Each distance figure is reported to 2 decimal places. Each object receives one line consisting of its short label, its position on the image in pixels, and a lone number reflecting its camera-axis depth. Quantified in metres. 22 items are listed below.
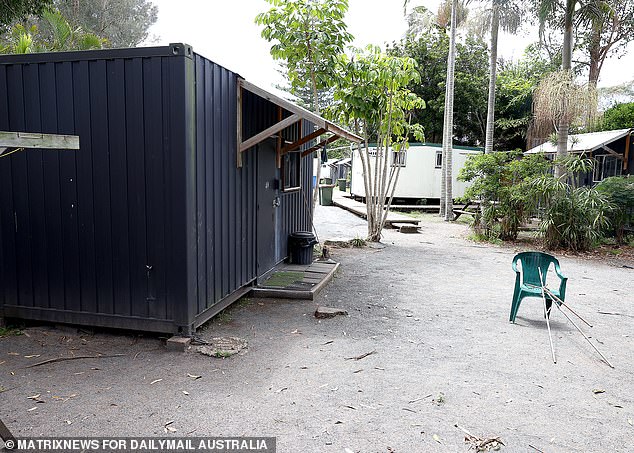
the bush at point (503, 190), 11.45
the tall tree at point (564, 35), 11.77
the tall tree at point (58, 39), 11.28
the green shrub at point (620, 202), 10.68
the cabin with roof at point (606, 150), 13.86
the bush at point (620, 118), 18.17
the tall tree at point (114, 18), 23.70
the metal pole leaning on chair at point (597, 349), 4.33
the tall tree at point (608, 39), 20.50
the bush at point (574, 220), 10.23
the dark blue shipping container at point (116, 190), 4.31
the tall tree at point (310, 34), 9.11
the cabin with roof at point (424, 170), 20.47
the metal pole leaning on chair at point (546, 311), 4.51
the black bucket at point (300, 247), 7.80
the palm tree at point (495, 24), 14.52
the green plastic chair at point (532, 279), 5.39
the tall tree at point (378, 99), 9.54
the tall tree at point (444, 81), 23.66
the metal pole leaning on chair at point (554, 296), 5.04
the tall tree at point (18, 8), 9.88
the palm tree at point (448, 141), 15.97
